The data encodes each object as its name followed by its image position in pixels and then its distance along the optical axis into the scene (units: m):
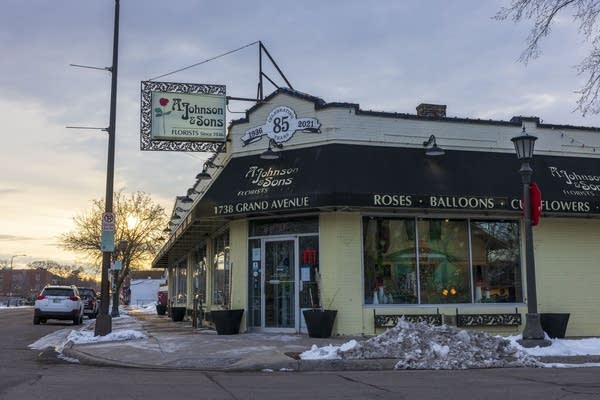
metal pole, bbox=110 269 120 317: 35.72
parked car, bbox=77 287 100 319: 34.84
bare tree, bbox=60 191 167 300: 45.97
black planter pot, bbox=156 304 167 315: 37.05
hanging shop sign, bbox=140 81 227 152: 17.78
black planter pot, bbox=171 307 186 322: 25.93
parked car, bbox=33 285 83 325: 26.52
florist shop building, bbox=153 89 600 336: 15.65
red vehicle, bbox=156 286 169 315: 37.12
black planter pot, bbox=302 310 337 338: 15.02
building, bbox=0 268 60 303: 137.50
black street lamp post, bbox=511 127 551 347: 13.29
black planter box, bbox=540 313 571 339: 15.34
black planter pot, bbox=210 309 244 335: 16.39
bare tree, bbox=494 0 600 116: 12.65
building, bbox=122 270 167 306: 86.12
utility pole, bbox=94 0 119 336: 15.98
